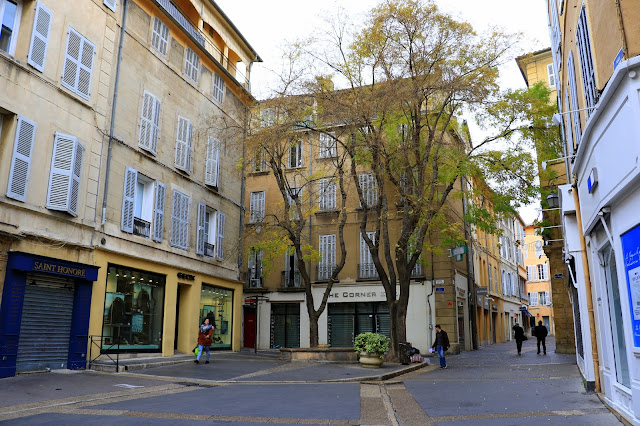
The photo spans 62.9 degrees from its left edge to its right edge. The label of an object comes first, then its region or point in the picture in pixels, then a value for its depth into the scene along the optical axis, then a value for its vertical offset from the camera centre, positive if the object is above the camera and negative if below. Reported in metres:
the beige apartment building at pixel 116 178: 12.77 +4.33
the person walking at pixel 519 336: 24.05 -0.59
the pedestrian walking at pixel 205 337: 16.80 -0.51
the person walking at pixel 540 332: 23.58 -0.40
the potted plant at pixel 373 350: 15.89 -0.84
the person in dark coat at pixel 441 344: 17.61 -0.72
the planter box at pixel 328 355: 17.95 -1.12
